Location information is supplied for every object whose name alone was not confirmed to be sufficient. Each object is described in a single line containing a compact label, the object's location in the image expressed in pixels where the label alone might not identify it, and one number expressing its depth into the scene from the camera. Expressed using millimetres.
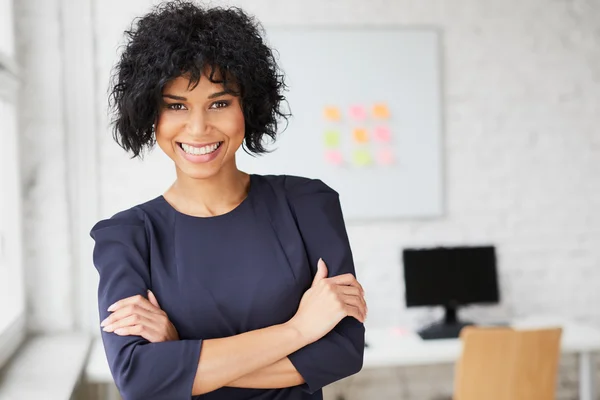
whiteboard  3711
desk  3275
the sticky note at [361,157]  3793
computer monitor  3736
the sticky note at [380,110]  3795
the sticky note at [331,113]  3744
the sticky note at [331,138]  3748
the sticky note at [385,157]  3820
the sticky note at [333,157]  3760
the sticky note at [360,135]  3783
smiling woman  1205
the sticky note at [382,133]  3801
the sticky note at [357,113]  3771
